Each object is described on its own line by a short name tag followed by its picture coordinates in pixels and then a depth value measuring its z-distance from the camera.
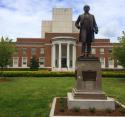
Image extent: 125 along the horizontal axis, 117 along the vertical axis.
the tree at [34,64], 27.23
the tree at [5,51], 14.53
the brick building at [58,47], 29.93
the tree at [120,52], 14.53
